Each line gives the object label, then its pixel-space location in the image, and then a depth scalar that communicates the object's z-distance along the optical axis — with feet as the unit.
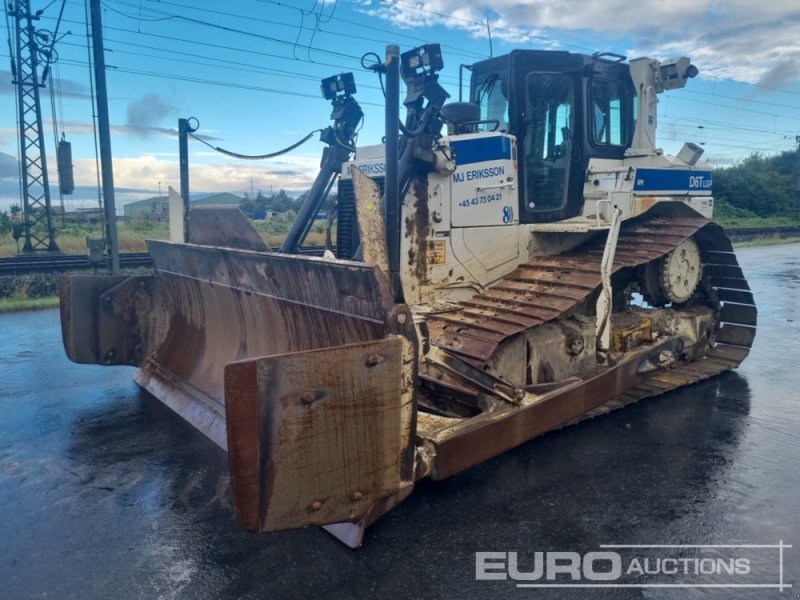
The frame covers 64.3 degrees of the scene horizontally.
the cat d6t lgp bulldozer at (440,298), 9.63
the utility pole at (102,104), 33.30
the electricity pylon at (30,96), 57.62
